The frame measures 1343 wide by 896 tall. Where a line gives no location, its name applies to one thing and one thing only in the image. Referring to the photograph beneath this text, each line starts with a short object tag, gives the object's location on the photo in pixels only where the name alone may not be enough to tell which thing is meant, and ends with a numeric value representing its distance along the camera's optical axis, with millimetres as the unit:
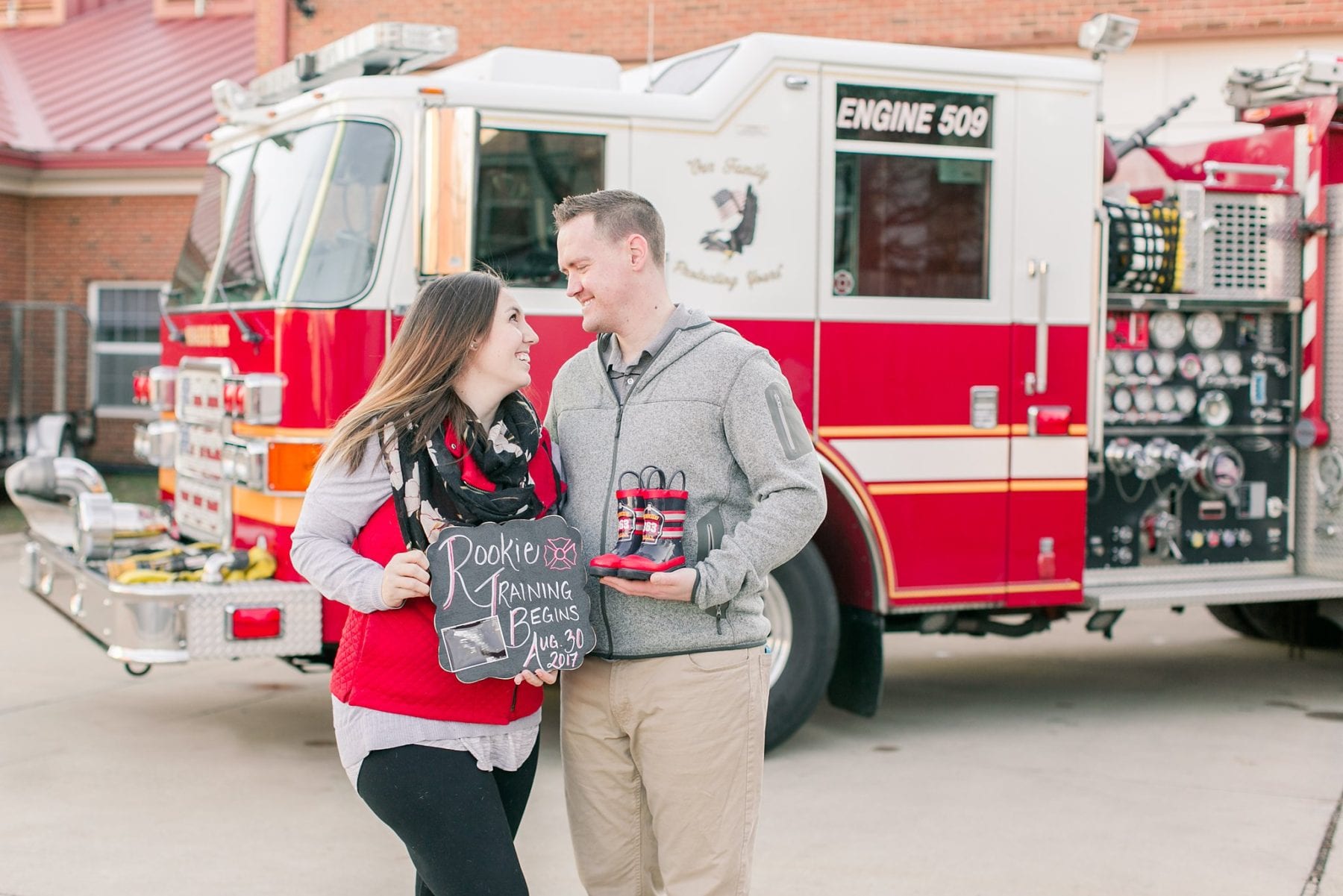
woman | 2736
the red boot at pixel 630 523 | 2852
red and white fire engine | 5492
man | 2939
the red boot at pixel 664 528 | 2816
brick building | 13477
